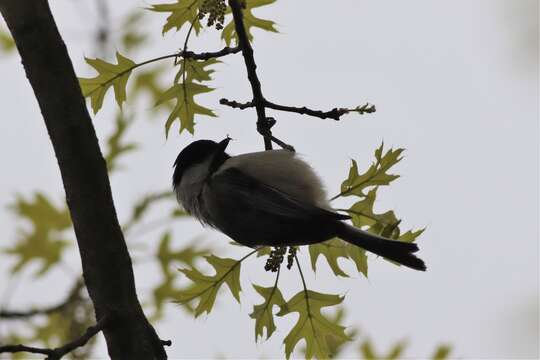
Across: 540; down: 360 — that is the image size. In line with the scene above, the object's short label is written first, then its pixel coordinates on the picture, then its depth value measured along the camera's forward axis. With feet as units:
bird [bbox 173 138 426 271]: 21.74
